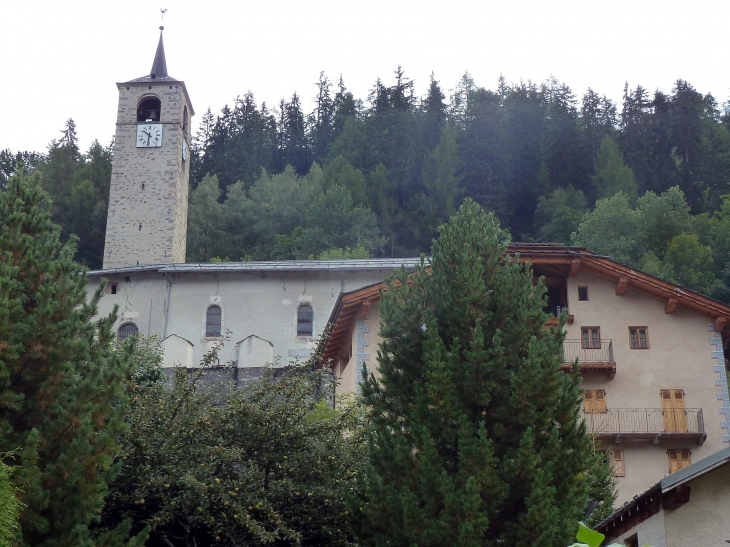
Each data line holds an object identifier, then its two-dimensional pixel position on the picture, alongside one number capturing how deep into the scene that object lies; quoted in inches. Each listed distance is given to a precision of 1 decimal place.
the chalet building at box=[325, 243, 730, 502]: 1055.6
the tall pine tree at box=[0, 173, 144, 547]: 445.7
